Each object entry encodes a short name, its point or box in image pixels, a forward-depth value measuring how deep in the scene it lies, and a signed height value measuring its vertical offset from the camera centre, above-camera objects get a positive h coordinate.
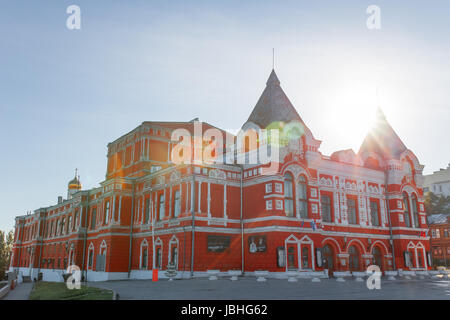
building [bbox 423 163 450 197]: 86.19 +16.05
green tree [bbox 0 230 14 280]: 80.91 +0.95
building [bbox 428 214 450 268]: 58.53 +2.69
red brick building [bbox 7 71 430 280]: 30.28 +3.93
